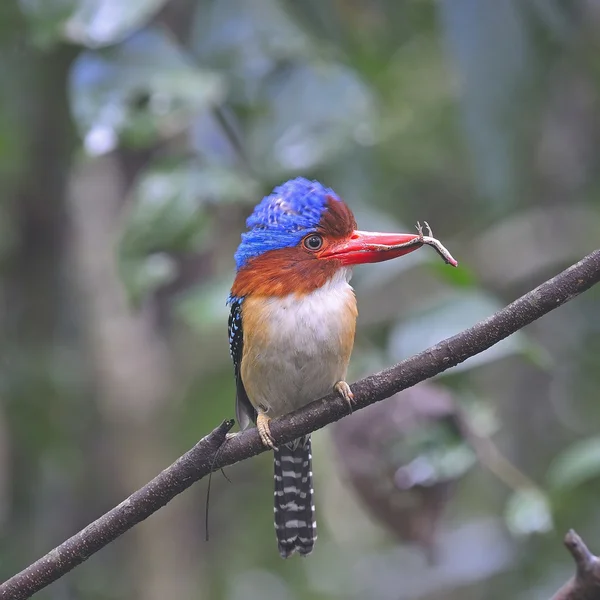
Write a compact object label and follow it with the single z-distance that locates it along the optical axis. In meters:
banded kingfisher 5.47
